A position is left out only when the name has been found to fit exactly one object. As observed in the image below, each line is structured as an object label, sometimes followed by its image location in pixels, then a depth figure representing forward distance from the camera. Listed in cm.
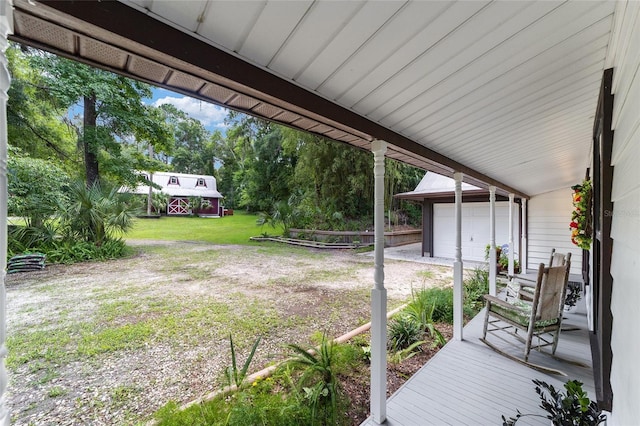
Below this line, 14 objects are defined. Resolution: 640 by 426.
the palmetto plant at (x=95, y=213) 760
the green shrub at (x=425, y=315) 351
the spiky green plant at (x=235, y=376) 246
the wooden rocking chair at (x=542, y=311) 280
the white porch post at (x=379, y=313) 213
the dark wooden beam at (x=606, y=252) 129
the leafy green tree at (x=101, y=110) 724
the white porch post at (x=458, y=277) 343
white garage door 869
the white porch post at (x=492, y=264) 500
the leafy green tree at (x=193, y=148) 2947
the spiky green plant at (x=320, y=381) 217
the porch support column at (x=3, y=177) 68
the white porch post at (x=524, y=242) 775
